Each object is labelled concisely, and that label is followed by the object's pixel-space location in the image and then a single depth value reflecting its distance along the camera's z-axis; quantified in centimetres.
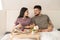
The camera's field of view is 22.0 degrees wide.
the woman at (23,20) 286
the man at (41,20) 291
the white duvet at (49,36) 234
